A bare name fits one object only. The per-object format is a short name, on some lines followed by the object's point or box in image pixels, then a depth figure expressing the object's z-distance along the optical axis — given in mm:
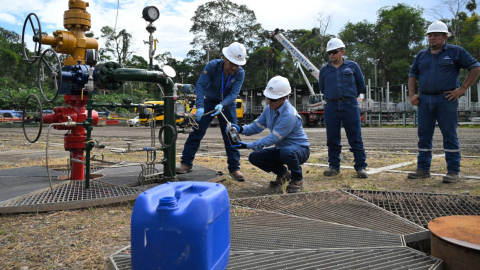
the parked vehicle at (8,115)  26612
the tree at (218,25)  55469
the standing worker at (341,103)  4715
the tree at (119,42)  49156
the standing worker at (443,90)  4188
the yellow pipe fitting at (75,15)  3953
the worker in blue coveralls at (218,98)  4344
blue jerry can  1439
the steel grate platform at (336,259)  1934
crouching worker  3664
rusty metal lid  1863
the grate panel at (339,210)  2516
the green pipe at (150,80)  3609
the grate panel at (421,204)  2787
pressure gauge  3797
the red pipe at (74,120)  3885
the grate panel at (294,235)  2244
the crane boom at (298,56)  24984
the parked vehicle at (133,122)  27519
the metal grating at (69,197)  2908
